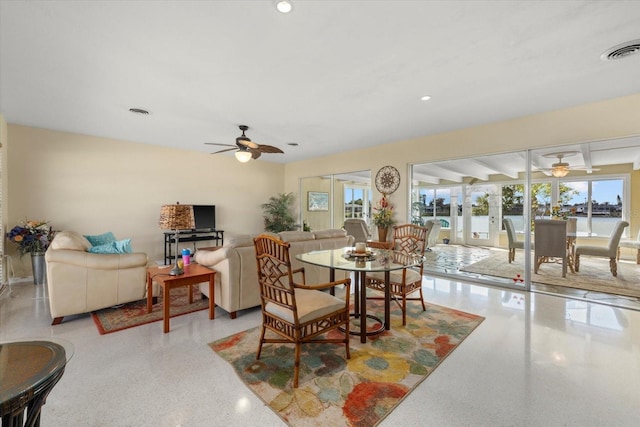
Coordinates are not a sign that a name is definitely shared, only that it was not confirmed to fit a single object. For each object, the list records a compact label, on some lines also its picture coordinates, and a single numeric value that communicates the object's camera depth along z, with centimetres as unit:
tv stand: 618
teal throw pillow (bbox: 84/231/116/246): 422
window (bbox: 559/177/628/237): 407
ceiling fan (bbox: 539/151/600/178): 415
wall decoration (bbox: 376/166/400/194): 583
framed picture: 825
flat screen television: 664
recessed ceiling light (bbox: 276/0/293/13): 193
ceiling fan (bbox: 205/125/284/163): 431
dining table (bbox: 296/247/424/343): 245
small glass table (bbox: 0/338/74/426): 90
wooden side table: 281
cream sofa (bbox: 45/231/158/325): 294
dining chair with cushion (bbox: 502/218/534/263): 518
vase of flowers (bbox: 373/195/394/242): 584
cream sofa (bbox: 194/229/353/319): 309
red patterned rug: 295
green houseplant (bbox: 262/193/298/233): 793
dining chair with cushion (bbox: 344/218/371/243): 614
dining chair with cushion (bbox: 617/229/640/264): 403
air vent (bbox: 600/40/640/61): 239
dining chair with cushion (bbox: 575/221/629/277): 410
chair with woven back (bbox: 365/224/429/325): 305
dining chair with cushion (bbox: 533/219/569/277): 453
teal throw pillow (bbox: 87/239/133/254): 338
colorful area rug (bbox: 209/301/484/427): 172
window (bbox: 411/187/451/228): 584
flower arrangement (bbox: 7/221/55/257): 436
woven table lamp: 322
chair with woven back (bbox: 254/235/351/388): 203
